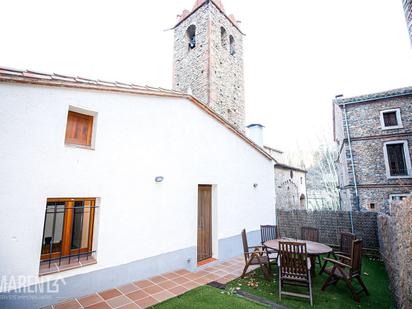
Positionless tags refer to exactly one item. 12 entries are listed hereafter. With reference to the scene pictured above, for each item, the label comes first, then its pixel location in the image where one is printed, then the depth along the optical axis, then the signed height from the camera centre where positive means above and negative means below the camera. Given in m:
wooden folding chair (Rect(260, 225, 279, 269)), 6.32 -1.31
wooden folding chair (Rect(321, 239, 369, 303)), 3.96 -1.65
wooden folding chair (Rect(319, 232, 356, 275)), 4.97 -1.35
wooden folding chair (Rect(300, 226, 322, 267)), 6.07 -1.31
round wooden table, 4.43 -1.35
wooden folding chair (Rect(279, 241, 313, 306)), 3.94 -1.51
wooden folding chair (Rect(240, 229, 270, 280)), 4.84 -1.70
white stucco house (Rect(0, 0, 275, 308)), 3.03 +0.11
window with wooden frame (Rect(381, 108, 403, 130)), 11.31 +4.01
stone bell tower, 12.38 +8.79
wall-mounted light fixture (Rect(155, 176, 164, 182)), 4.78 +0.30
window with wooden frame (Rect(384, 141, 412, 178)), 11.02 +1.69
